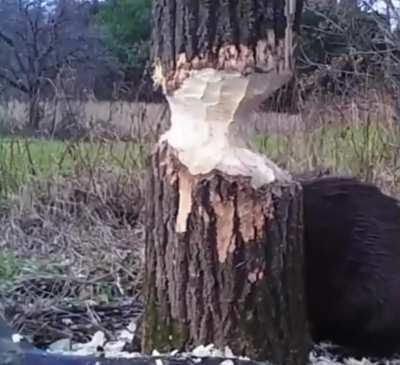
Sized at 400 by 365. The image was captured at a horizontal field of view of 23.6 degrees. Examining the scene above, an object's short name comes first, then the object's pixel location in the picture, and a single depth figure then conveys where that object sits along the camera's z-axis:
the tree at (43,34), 12.37
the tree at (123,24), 12.80
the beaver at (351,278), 2.21
